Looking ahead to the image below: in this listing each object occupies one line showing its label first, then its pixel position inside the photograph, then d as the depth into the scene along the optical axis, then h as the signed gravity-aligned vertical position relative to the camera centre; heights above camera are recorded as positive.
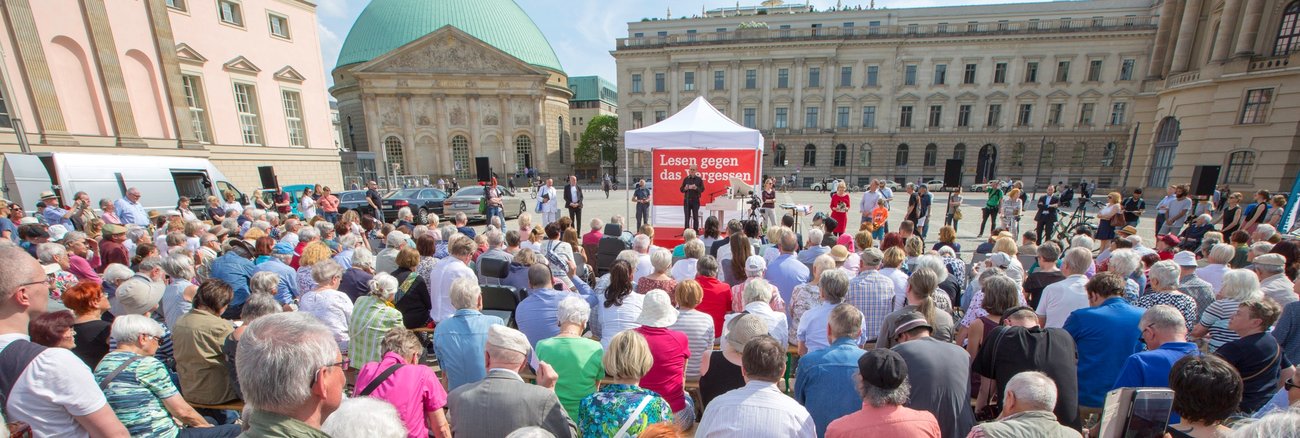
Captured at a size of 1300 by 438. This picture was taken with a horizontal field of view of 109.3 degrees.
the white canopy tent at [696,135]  9.21 +0.41
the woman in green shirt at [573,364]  2.86 -1.28
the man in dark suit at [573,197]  12.63 -1.10
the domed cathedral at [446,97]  42.66 +5.83
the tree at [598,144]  55.62 +1.41
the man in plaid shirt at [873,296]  4.01 -1.24
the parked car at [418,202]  15.77 -1.50
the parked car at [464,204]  15.73 -1.57
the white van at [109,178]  10.21 -0.40
